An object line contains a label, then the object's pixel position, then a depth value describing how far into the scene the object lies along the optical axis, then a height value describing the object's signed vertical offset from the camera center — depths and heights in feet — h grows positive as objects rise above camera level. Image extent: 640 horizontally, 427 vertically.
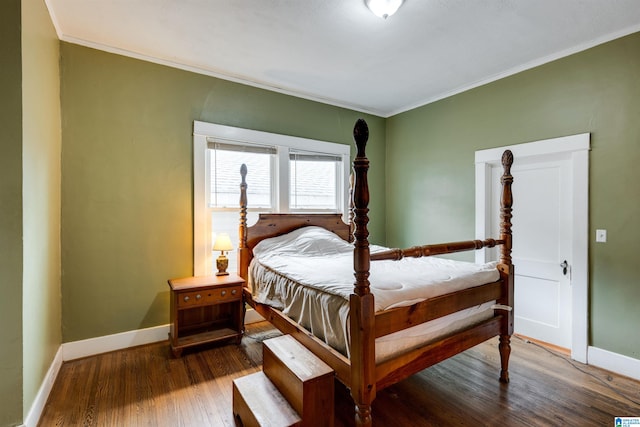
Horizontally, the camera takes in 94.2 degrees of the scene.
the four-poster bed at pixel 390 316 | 4.81 -2.07
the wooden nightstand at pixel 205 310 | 8.60 -3.33
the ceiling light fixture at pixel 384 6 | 6.55 +4.55
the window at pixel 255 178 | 10.23 +1.25
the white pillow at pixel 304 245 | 9.84 -1.22
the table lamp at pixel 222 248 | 9.63 -1.26
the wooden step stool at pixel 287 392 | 4.91 -3.35
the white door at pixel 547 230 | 8.66 -0.68
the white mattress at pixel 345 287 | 5.40 -1.63
